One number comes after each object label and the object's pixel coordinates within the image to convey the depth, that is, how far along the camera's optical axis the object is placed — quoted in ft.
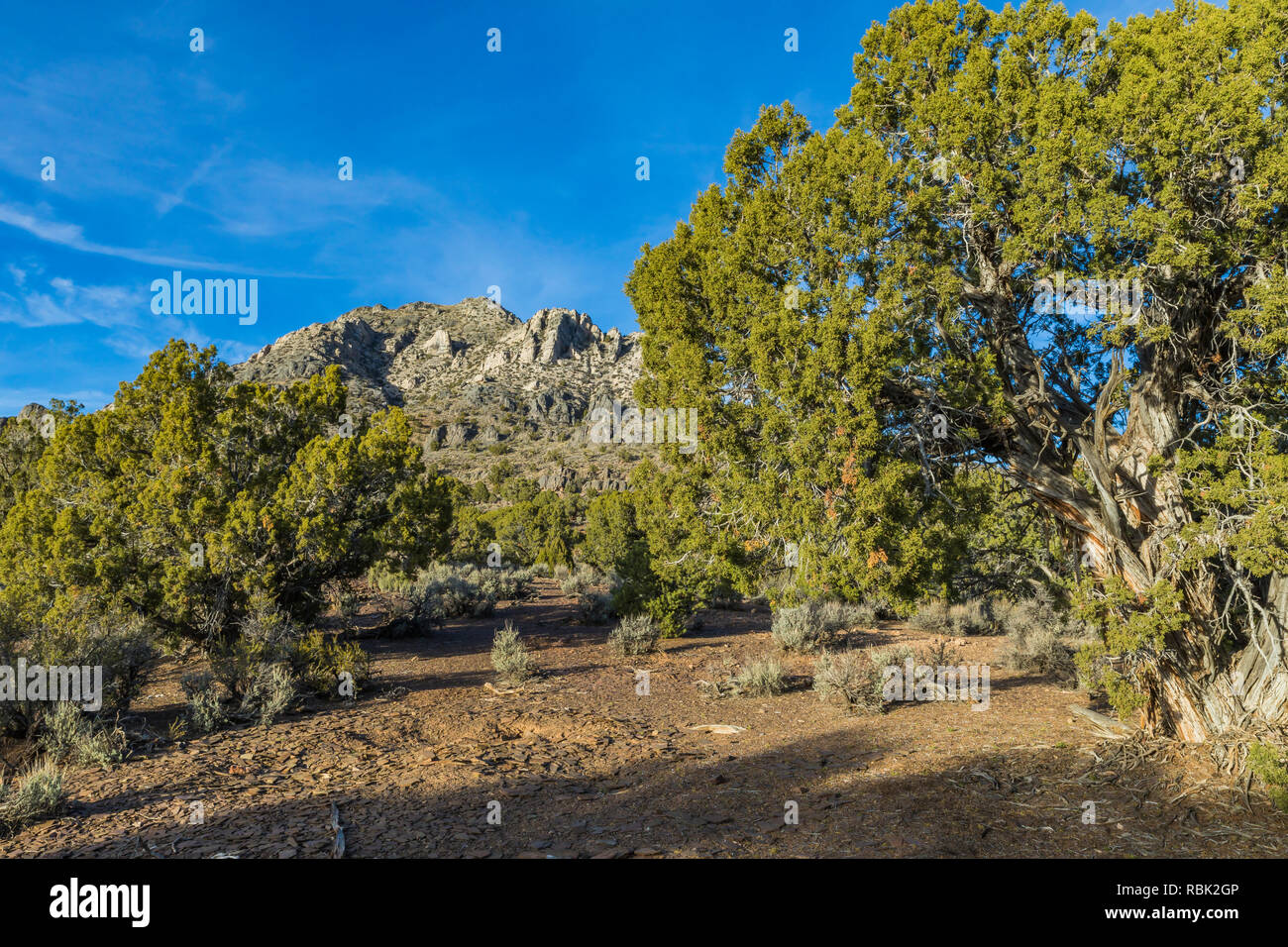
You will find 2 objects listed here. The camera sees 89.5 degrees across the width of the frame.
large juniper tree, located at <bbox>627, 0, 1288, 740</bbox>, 17.26
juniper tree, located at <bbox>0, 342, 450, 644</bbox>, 31.86
